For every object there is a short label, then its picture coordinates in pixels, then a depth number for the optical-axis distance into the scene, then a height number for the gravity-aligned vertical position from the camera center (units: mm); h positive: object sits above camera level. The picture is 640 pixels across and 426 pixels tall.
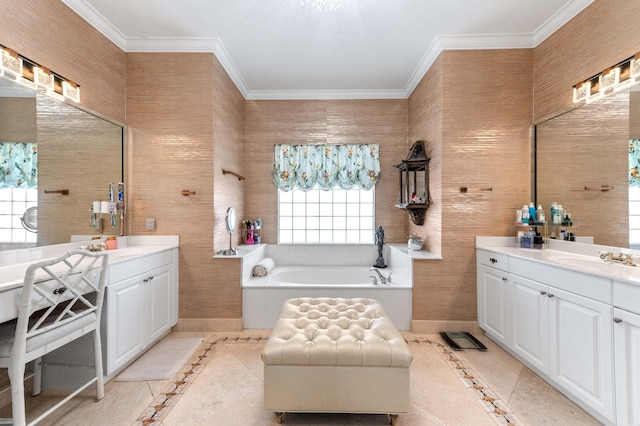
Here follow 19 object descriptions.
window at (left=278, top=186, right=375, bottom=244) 4215 -24
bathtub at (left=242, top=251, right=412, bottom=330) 2938 -825
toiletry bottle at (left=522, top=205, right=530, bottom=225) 2697 -11
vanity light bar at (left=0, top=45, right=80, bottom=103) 1866 +985
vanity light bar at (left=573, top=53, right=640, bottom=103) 1965 +979
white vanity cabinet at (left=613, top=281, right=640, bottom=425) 1414 -684
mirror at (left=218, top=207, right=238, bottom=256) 3031 -105
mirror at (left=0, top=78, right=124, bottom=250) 1888 +433
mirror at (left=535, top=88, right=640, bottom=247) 2027 +391
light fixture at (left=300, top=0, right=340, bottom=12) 2375 +1745
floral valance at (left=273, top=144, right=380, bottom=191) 4016 +684
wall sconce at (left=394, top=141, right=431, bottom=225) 3236 +371
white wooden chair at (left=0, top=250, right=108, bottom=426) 1372 -593
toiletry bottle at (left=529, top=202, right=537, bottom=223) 2701 -2
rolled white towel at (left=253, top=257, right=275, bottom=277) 3296 -626
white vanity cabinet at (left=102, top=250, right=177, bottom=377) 2012 -735
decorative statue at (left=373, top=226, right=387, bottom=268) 3799 -413
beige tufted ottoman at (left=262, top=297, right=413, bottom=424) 1599 -898
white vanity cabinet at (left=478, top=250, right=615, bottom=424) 1577 -737
